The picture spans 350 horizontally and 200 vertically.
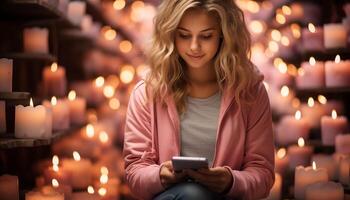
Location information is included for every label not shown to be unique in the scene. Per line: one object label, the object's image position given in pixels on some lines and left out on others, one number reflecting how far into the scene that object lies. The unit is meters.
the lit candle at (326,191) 3.85
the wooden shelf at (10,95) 3.33
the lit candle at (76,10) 4.80
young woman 3.07
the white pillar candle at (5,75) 3.43
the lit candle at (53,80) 4.39
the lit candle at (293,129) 4.60
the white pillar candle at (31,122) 3.54
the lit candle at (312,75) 4.51
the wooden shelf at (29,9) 3.51
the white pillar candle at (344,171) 4.20
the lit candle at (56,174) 3.95
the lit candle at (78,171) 4.27
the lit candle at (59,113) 4.13
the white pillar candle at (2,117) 3.46
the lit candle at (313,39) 4.57
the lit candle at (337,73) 4.39
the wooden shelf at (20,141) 3.25
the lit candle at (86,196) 3.68
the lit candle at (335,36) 4.41
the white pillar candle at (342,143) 4.28
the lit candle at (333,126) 4.43
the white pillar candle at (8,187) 3.41
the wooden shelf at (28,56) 3.86
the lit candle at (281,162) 4.47
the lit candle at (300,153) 4.53
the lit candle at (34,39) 4.03
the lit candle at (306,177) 4.07
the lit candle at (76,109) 4.65
